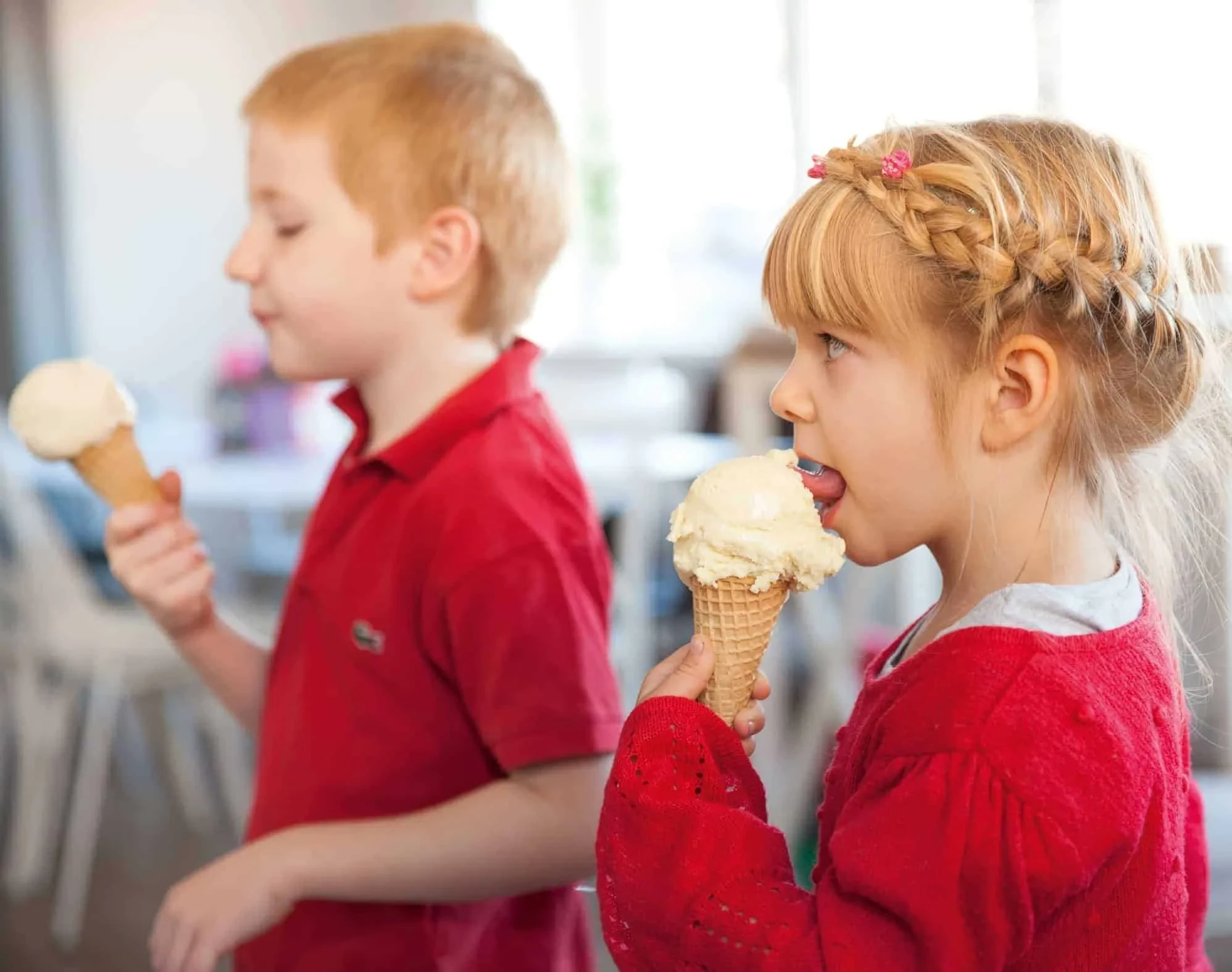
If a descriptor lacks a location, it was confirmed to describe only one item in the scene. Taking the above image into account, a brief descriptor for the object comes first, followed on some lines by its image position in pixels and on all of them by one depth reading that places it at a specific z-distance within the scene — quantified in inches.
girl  25.6
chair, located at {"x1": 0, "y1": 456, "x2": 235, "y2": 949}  103.7
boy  36.8
